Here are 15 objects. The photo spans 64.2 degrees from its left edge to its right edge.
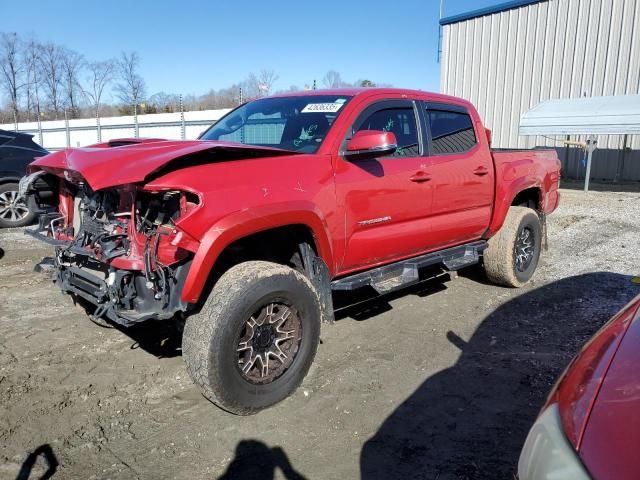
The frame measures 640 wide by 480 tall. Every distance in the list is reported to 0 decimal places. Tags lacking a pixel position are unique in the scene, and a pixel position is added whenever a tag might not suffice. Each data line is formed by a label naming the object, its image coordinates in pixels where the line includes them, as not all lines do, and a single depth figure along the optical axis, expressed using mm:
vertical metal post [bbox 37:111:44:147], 27203
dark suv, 8648
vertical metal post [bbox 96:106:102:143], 22914
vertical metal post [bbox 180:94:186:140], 17475
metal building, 16672
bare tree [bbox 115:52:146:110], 47566
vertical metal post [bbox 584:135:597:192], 14602
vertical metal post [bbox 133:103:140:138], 20341
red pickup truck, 2936
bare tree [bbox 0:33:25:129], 54438
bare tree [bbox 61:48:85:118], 54222
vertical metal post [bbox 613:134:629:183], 16719
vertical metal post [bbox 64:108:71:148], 24872
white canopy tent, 14125
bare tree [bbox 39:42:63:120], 53812
